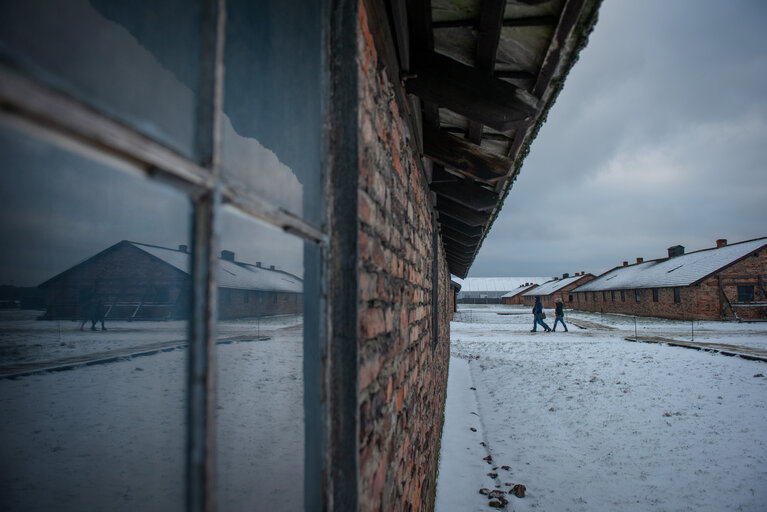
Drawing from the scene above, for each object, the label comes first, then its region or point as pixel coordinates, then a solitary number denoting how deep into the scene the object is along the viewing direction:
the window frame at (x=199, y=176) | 0.37
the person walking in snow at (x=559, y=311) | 17.11
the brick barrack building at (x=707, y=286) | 22.00
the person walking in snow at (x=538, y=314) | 17.39
